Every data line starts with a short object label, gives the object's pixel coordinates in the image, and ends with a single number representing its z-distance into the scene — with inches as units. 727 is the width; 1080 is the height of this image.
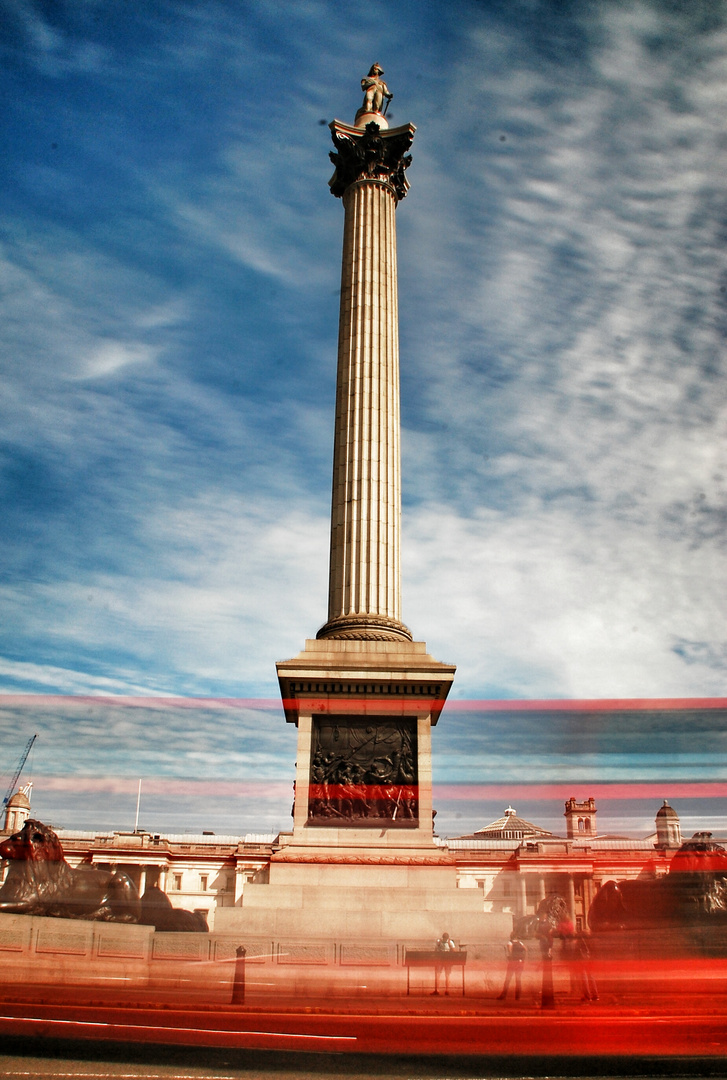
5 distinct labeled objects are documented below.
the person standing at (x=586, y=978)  531.5
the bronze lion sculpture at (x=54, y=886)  657.6
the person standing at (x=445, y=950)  591.6
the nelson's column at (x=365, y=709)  763.4
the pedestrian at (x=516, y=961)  550.0
